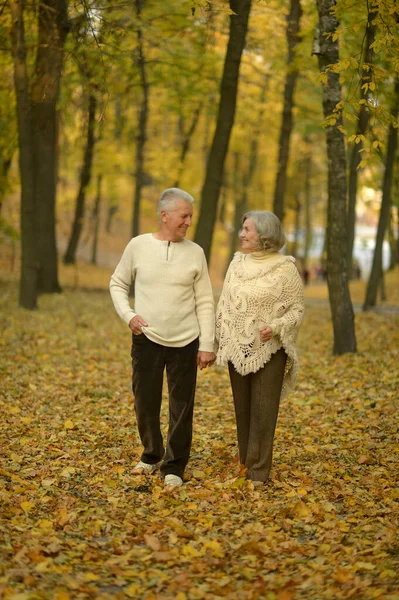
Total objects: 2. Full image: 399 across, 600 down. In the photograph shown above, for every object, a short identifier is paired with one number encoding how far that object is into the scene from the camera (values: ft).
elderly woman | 19.21
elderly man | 19.39
